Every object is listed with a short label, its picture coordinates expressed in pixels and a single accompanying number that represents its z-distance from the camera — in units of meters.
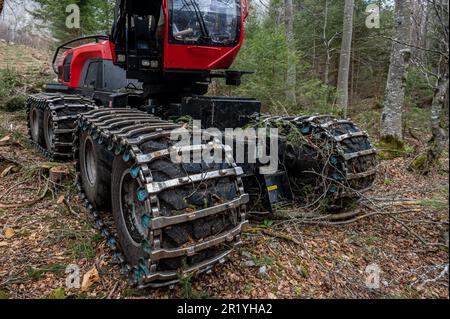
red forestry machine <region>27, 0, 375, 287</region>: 2.49
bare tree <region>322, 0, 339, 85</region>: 14.14
